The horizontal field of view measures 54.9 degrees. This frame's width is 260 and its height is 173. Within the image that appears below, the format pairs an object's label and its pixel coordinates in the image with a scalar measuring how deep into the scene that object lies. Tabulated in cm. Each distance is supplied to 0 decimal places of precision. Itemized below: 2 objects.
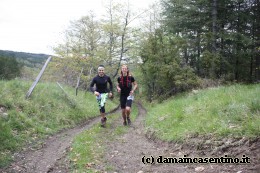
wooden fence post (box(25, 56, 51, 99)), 1191
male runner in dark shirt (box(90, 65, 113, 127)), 1129
